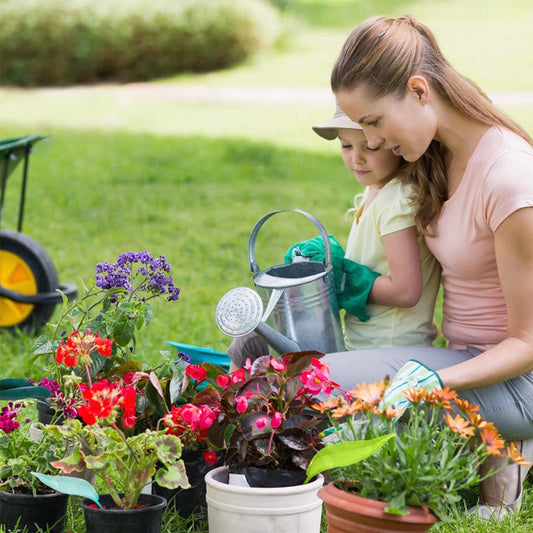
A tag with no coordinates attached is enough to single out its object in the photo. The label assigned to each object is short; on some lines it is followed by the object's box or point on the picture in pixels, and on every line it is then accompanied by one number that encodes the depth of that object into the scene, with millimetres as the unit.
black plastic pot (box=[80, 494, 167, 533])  3324
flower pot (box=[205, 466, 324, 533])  3327
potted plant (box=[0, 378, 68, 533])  3447
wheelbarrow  5063
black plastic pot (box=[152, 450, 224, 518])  3607
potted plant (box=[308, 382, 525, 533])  3174
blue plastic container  4030
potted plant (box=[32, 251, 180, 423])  3628
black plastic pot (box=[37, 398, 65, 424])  3670
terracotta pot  3164
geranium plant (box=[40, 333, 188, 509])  3335
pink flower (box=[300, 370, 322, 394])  3401
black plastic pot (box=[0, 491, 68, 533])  3442
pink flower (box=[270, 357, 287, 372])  3411
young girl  3804
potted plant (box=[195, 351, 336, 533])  3335
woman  3549
